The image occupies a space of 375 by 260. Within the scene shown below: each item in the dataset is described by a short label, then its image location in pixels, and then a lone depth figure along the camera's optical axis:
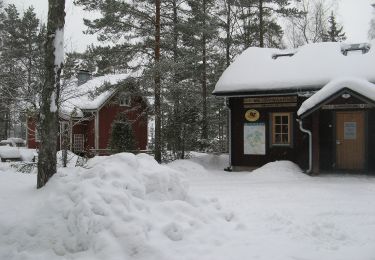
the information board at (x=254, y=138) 16.22
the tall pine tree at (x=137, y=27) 16.86
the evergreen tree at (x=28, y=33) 34.31
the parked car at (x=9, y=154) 19.92
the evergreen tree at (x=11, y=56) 14.63
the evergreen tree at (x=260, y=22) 25.03
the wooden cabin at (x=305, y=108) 14.30
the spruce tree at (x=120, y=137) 19.67
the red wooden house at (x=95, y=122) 24.97
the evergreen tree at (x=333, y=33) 33.00
